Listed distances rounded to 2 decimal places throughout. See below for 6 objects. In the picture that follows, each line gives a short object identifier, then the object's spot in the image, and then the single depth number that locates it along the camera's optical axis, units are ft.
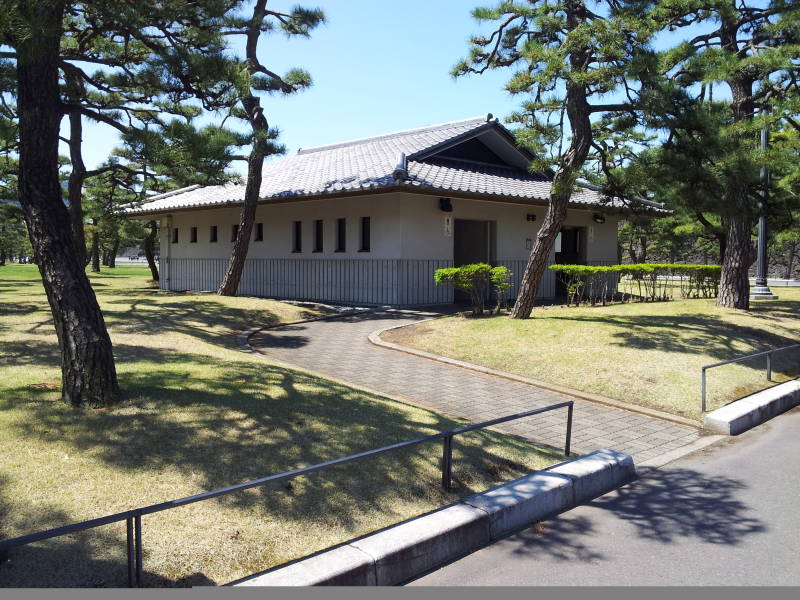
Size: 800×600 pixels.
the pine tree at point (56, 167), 17.88
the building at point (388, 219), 55.26
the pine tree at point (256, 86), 53.06
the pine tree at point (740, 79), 35.22
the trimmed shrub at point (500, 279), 44.06
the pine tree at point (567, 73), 32.40
